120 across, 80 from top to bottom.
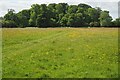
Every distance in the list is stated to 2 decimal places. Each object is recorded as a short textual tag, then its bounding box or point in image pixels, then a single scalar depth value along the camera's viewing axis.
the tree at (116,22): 91.19
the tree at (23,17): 95.49
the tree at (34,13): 95.14
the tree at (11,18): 89.65
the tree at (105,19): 100.55
